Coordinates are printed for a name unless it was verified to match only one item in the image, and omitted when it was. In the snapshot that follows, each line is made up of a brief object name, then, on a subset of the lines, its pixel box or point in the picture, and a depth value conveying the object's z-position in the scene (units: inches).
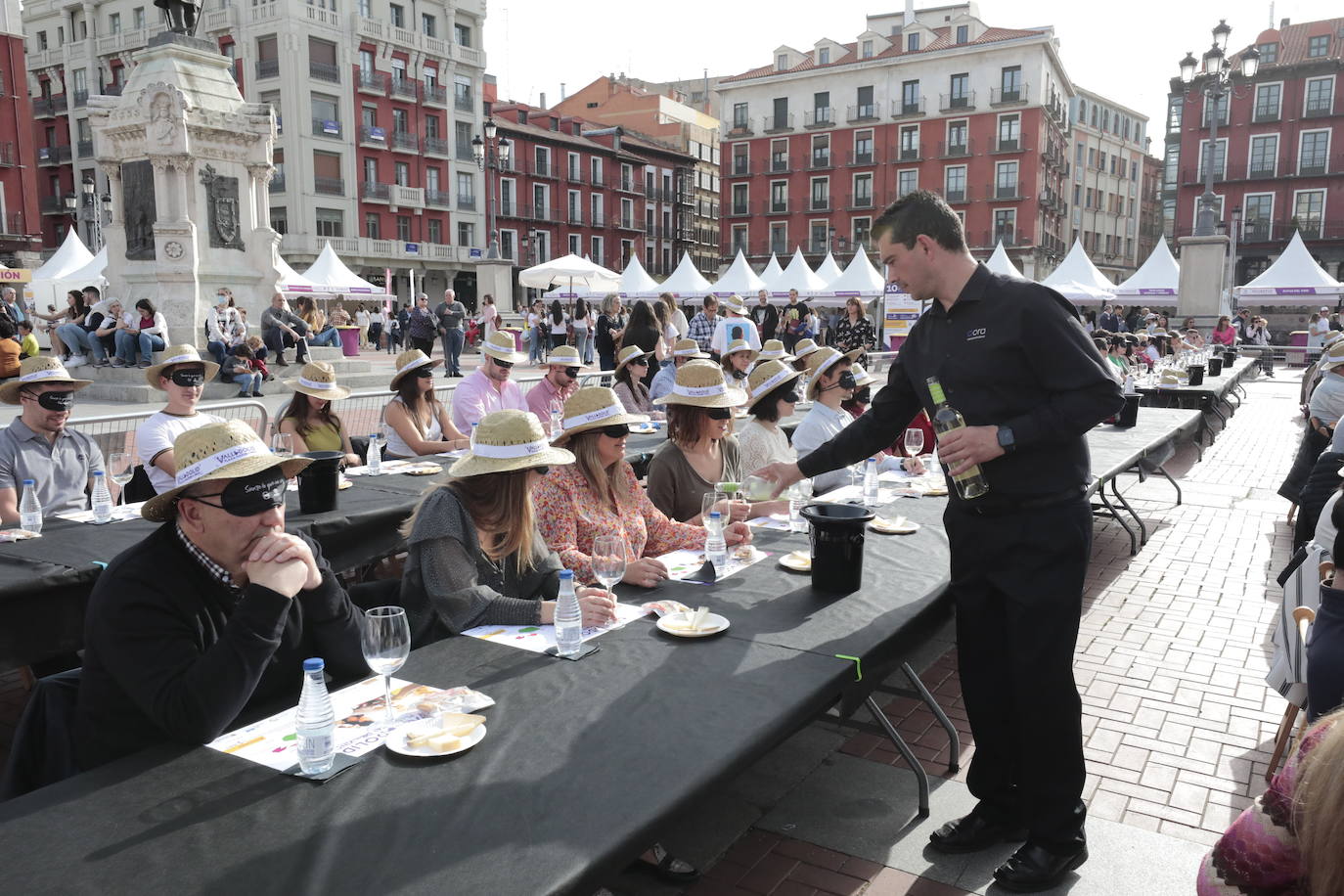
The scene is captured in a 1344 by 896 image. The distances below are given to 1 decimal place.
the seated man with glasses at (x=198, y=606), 80.4
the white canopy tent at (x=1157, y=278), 884.6
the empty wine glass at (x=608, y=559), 108.0
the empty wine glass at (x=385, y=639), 80.0
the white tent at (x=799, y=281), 1010.7
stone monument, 556.1
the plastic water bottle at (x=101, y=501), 172.9
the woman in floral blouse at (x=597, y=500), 141.3
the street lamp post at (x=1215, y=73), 679.7
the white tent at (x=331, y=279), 856.9
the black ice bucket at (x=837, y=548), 122.0
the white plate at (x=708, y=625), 105.4
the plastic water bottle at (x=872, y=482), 188.5
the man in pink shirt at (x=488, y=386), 281.1
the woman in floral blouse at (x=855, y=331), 577.3
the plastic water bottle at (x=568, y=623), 99.0
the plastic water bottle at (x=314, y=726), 74.4
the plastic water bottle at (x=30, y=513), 160.9
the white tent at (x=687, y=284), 1037.8
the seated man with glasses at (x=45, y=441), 182.5
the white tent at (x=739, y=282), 997.2
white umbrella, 830.5
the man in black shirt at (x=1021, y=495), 107.3
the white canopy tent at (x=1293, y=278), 887.1
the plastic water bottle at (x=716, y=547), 133.0
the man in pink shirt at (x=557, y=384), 297.6
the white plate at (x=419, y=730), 77.4
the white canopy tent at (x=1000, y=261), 895.1
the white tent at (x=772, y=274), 1054.6
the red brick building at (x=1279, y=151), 1798.7
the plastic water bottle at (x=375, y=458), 221.8
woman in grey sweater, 111.2
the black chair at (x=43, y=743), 86.9
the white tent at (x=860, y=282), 984.9
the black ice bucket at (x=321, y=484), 176.1
